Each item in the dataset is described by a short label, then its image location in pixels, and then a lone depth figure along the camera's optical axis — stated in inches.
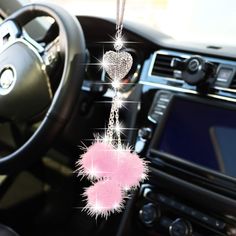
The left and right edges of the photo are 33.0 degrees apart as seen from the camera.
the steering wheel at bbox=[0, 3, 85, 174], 28.6
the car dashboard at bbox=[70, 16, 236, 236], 30.5
